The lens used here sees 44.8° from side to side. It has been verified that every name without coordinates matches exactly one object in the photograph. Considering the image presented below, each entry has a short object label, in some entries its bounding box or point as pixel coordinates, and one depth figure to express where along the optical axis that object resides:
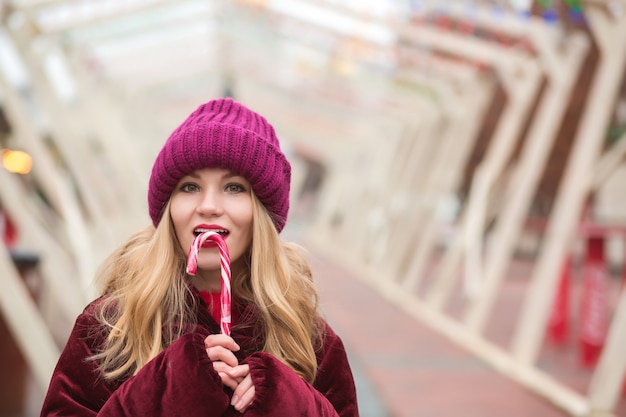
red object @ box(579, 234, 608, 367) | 5.61
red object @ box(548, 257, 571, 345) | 7.01
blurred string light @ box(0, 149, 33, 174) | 7.45
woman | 1.49
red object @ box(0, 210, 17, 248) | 7.26
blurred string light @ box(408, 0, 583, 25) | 6.06
